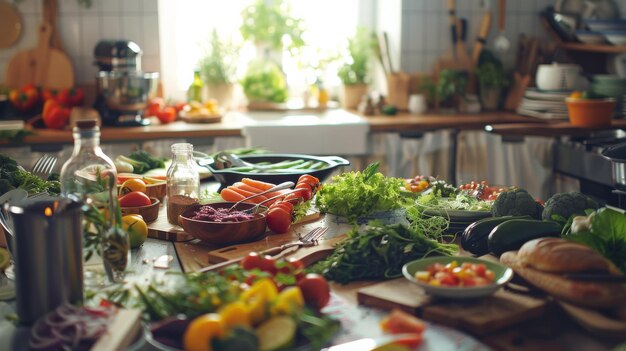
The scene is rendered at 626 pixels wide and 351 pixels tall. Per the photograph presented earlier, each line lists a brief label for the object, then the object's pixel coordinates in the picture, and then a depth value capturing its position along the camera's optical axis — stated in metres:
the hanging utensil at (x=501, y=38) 5.31
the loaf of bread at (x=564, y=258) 1.68
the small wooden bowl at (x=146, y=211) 2.35
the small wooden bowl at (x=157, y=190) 2.64
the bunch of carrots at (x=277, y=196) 2.23
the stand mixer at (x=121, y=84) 4.48
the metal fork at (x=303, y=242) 2.01
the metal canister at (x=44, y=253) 1.51
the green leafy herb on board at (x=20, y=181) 2.19
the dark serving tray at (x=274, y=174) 2.72
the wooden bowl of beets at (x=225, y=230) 2.10
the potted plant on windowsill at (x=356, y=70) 5.34
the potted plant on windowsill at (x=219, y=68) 5.21
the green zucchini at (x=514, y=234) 1.94
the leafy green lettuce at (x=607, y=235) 1.86
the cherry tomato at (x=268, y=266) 1.70
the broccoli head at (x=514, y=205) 2.22
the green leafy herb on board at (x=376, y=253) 1.86
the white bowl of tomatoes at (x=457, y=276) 1.61
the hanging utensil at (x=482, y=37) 5.27
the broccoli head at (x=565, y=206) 2.16
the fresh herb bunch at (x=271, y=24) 5.29
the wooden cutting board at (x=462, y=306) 1.53
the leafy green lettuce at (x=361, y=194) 2.36
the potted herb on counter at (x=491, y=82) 5.16
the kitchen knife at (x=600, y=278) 1.62
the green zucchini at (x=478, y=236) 2.04
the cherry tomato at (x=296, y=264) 1.70
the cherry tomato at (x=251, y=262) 1.70
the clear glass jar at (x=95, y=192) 1.76
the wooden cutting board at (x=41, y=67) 4.90
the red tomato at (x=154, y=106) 4.81
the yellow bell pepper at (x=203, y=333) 1.30
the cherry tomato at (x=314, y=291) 1.59
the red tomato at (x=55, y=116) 4.47
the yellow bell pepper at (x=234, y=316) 1.32
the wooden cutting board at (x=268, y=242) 2.00
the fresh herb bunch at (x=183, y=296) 1.46
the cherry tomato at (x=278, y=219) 2.23
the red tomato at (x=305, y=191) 2.42
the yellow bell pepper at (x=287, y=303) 1.38
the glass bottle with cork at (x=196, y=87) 5.08
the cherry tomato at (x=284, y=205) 2.26
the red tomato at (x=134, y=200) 2.39
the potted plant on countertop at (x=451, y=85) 5.12
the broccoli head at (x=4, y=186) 2.16
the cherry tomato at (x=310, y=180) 2.57
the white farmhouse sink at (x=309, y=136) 4.52
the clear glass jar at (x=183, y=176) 2.40
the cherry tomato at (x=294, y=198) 2.37
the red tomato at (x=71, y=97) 4.72
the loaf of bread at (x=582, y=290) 1.58
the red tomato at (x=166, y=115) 4.75
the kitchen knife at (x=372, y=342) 1.36
